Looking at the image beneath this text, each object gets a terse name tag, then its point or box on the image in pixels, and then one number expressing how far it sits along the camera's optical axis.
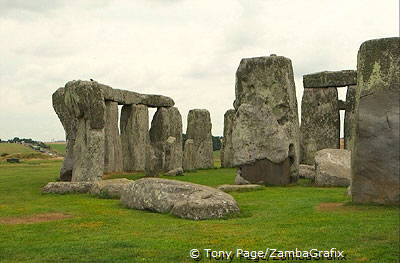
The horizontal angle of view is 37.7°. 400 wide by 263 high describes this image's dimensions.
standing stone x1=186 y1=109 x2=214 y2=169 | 33.00
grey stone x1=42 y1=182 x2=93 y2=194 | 17.17
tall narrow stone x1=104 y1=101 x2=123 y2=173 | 25.84
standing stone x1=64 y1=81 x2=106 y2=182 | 19.31
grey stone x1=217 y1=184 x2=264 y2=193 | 16.75
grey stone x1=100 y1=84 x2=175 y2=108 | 26.10
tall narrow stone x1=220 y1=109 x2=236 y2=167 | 33.12
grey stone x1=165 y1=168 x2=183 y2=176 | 25.53
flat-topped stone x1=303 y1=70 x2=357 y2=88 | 28.35
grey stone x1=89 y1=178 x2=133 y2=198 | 15.63
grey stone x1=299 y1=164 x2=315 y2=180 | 21.18
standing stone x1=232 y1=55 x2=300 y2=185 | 19.03
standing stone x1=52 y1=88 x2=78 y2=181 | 21.80
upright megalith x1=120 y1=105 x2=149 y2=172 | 28.62
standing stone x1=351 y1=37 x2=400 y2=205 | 11.12
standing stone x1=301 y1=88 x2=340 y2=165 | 29.05
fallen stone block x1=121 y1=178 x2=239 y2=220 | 11.16
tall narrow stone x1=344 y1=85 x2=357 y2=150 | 28.86
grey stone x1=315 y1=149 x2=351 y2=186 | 17.97
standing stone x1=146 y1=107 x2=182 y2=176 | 28.30
